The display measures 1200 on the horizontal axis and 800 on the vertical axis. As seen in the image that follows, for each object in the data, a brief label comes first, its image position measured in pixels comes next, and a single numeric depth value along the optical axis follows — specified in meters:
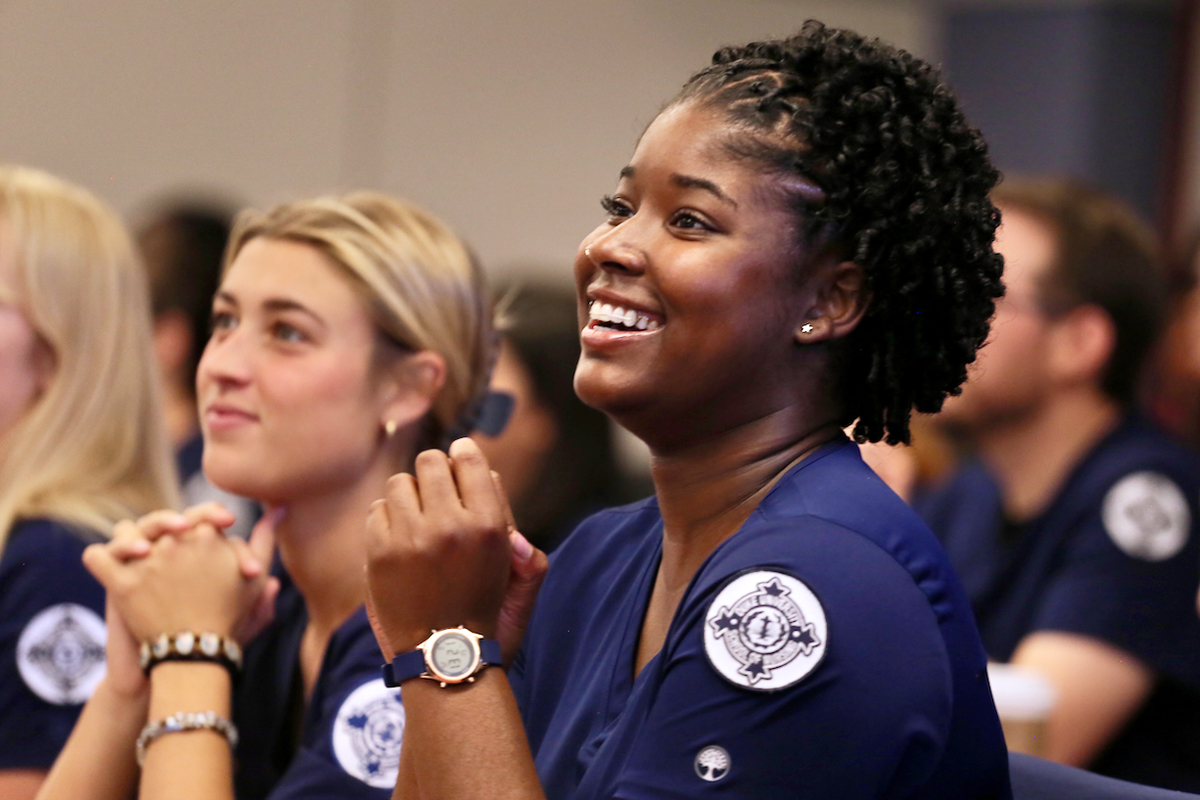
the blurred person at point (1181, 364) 6.07
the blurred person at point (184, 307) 6.87
